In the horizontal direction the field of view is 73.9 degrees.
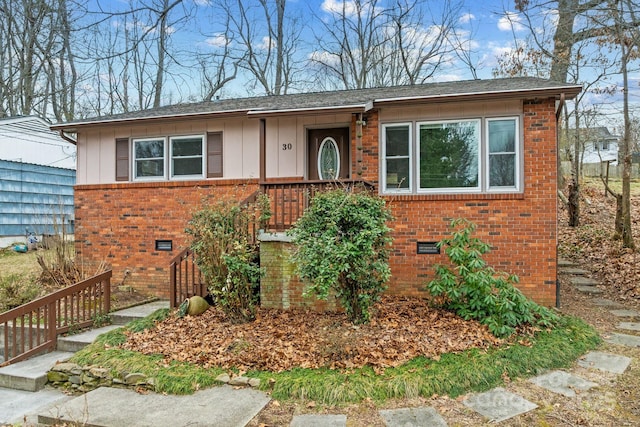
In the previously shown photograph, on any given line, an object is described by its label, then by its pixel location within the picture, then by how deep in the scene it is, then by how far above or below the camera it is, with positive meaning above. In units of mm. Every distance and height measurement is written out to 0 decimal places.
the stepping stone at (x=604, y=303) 7375 -1551
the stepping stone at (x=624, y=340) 5536 -1668
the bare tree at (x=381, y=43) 18016 +7642
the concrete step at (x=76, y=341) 6094 -1822
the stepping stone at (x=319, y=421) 3740 -1843
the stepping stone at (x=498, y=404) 3855 -1794
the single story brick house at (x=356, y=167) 6910 +916
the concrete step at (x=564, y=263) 9803 -1131
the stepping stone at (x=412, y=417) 3697 -1813
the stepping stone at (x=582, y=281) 8508 -1351
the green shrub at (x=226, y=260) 5961 -634
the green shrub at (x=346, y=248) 5180 -414
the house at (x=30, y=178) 13430 +1257
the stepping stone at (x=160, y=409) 3881 -1891
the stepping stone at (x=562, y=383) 4293 -1757
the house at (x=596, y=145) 16159 +3897
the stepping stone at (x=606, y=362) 4785 -1715
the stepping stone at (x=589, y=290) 8102 -1442
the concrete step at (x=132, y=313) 7034 -1670
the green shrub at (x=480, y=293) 5590 -1086
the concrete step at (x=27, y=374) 5215 -1999
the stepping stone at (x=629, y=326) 6184 -1643
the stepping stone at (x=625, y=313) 6788 -1588
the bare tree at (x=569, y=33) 8695 +4466
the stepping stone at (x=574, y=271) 9203 -1232
